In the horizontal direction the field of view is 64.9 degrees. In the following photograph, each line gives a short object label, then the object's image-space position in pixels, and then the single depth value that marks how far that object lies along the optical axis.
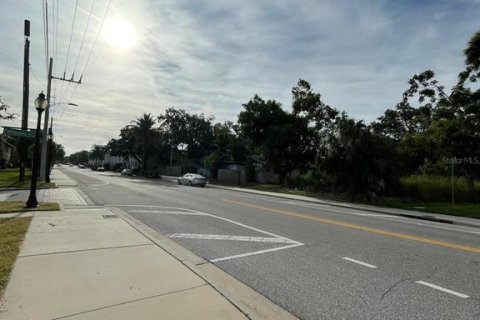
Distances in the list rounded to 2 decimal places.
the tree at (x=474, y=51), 20.14
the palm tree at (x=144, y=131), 64.06
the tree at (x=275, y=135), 39.09
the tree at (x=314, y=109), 40.19
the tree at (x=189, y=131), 78.94
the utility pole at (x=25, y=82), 27.56
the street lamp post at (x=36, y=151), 13.32
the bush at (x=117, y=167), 104.60
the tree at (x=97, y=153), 154.80
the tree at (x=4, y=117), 22.74
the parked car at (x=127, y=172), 66.20
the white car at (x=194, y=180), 37.53
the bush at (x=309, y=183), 28.52
